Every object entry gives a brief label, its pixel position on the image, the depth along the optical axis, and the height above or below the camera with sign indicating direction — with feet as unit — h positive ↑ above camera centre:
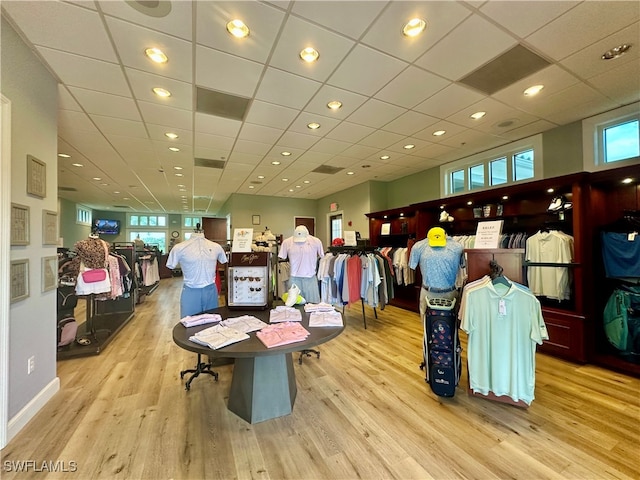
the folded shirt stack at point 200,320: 6.37 -1.95
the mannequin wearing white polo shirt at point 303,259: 11.59 -0.78
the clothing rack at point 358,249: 14.87 -0.48
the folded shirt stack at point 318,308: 7.49 -1.94
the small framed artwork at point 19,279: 6.25 -0.87
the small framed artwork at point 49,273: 7.53 -0.86
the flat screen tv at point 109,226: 43.24 +2.97
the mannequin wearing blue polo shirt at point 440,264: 8.59 -0.80
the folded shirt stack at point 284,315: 6.68 -1.96
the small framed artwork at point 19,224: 6.25 +0.51
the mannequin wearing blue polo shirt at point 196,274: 8.63 -1.07
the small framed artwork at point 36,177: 6.89 +1.86
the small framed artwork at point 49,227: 7.50 +0.50
